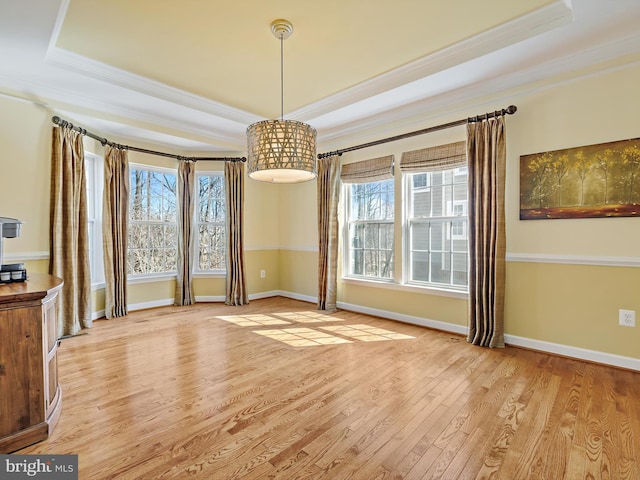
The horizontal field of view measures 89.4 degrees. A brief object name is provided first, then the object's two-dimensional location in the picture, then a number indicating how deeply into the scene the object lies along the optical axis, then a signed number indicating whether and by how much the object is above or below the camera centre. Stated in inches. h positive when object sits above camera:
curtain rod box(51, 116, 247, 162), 139.3 +49.9
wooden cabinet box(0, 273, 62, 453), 66.5 -27.4
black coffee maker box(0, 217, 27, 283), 79.6 -7.0
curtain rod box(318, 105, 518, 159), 125.4 +48.5
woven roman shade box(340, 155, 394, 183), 166.4 +35.5
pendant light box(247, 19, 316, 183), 97.0 +27.9
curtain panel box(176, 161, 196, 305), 200.1 +3.4
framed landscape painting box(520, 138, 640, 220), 104.6 +18.3
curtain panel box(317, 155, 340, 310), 187.3 +4.3
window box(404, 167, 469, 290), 146.6 +3.5
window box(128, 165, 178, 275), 189.3 +10.1
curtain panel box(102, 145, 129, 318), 169.3 +5.4
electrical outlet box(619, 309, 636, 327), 105.2 -27.5
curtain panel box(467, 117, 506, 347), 126.8 +1.6
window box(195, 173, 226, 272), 211.9 +10.0
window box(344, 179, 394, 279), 174.1 +3.9
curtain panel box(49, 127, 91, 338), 138.8 +3.9
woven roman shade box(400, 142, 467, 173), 140.1 +35.4
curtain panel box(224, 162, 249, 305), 206.5 +5.2
